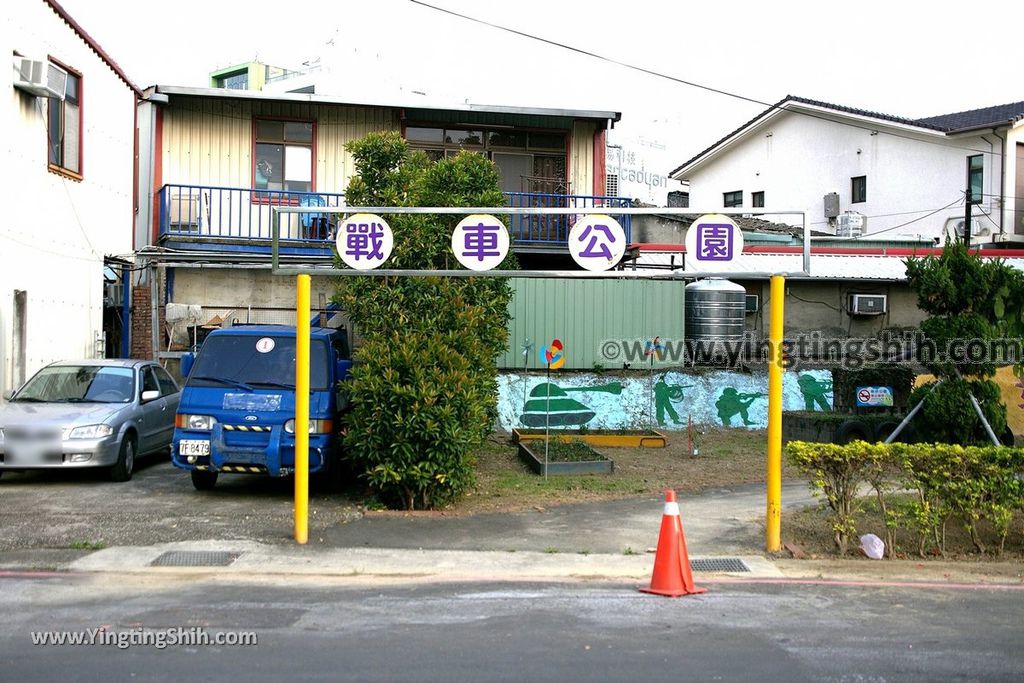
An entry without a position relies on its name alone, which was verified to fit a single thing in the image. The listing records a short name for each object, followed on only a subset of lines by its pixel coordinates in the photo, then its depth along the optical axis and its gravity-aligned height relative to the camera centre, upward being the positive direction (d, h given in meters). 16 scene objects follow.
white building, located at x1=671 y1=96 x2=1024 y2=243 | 27.86 +5.56
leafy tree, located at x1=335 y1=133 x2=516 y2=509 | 10.31 -0.49
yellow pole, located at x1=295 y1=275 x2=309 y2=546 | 9.10 -0.84
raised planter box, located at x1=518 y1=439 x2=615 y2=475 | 13.10 -1.96
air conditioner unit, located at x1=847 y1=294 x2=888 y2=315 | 19.27 +0.60
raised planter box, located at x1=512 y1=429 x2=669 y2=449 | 15.86 -1.88
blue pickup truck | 10.92 -0.95
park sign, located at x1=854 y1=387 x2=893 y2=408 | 17.61 -1.23
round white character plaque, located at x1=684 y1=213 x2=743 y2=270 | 9.50 +0.95
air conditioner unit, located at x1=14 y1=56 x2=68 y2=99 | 14.10 +3.80
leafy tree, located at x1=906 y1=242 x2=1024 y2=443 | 11.84 +0.03
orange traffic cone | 7.53 -1.91
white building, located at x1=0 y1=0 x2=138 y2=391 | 14.19 +2.34
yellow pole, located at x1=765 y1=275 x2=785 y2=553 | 8.98 -0.78
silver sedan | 11.50 -1.22
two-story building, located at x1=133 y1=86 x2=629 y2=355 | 17.77 +3.37
